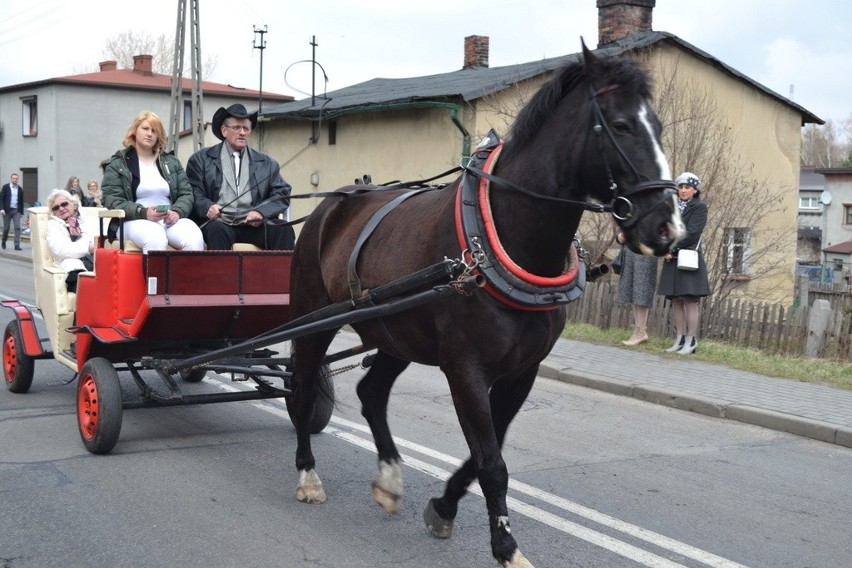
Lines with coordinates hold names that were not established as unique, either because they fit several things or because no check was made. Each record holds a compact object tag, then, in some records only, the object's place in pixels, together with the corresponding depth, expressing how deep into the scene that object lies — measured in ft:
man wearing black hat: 23.30
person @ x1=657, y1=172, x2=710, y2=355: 35.24
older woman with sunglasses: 26.14
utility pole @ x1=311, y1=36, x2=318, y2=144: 78.56
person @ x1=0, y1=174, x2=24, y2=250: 92.38
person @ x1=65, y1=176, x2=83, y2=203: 71.13
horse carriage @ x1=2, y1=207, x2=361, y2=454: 20.84
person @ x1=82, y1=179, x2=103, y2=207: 65.88
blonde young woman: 22.79
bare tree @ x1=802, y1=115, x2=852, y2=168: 292.81
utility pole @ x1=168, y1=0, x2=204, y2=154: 73.15
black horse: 12.98
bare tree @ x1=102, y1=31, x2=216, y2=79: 214.96
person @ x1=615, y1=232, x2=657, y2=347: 38.50
